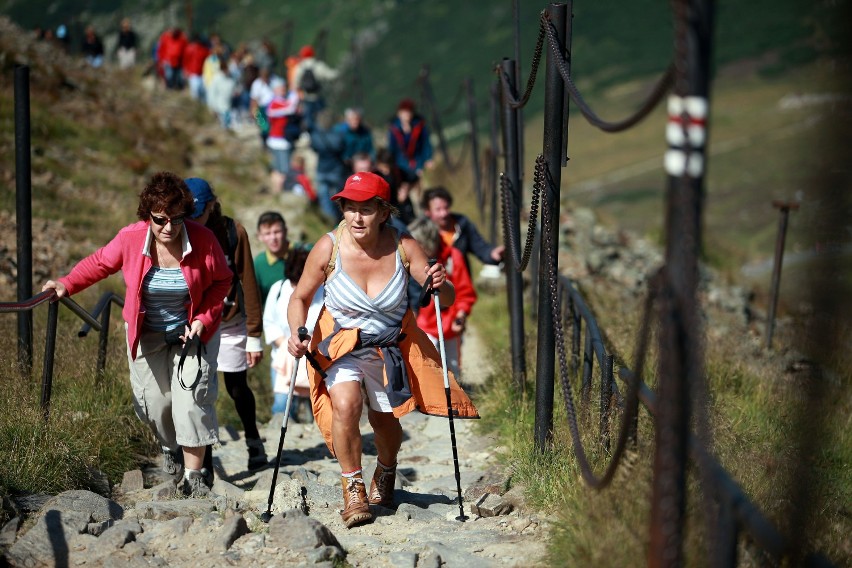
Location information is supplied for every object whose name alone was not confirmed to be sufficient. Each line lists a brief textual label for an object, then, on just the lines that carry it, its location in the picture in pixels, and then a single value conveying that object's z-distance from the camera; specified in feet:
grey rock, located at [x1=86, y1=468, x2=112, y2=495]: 37.37
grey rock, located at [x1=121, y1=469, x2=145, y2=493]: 38.75
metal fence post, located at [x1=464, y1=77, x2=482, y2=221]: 98.89
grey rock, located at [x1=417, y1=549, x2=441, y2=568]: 30.40
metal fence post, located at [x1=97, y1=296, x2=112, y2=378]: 45.01
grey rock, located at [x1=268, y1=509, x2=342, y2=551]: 30.68
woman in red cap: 35.27
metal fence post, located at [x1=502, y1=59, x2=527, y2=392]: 47.62
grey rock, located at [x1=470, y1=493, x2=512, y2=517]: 35.40
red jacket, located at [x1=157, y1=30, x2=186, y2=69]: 162.50
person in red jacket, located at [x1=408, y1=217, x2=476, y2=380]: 51.65
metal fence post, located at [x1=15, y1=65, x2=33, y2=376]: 44.24
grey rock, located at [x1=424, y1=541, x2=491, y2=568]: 30.45
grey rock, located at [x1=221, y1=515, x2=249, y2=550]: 31.22
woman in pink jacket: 36.55
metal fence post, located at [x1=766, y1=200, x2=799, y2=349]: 70.08
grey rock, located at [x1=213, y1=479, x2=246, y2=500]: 39.04
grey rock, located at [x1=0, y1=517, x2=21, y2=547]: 30.78
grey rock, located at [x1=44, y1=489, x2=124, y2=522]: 32.79
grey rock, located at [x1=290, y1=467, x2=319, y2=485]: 39.99
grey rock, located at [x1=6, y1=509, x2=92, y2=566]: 29.94
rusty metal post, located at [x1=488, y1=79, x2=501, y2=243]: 82.79
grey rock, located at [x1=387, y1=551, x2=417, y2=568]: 30.83
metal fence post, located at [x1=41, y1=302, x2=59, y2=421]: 39.63
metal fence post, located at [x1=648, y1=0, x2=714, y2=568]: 19.97
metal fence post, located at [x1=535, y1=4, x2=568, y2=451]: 34.91
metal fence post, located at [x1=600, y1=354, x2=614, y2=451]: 32.65
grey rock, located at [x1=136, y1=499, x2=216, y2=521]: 33.88
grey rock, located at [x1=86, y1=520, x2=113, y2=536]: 31.96
